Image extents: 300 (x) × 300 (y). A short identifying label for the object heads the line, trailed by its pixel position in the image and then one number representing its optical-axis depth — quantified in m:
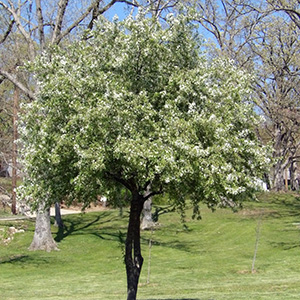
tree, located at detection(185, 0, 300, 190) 31.64
